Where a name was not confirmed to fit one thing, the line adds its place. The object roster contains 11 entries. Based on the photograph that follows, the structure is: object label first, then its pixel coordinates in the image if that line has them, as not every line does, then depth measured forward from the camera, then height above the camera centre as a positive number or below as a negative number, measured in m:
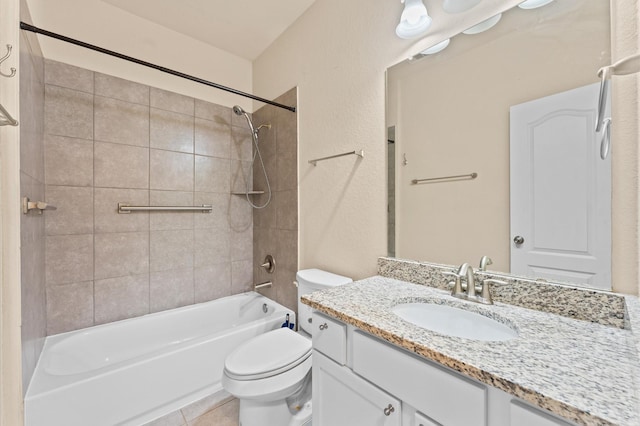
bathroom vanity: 0.48 -0.34
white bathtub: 1.23 -0.90
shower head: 2.09 +0.84
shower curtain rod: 1.20 +0.87
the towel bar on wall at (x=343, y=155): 1.50 +0.36
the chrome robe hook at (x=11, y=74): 0.86 +0.49
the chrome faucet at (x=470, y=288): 0.95 -0.29
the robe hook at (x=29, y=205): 1.14 +0.03
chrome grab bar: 1.89 +0.03
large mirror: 0.83 +0.26
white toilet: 1.17 -0.78
